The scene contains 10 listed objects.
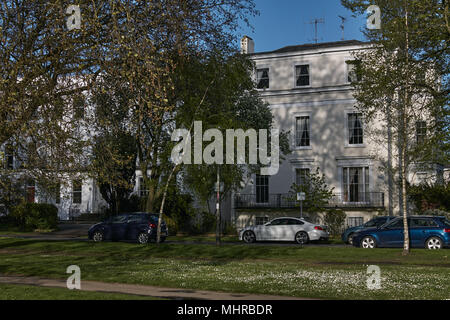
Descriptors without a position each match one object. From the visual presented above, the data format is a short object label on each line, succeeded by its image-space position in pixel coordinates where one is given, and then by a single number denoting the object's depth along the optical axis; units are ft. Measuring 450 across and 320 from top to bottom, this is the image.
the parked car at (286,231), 102.73
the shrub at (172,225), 122.67
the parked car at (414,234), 83.71
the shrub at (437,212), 110.22
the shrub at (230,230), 131.54
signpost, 108.64
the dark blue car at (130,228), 96.63
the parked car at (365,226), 97.39
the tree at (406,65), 61.62
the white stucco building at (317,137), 129.29
